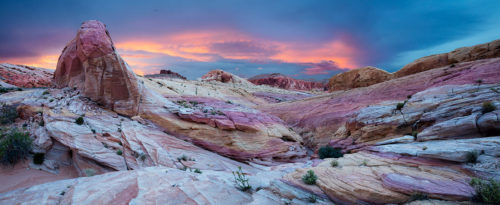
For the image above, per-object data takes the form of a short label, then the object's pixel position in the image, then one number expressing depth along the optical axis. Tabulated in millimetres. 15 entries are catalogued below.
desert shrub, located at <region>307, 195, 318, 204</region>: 6294
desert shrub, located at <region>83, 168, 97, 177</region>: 10480
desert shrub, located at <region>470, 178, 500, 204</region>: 4523
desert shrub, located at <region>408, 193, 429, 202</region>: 5270
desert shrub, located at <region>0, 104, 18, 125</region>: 12286
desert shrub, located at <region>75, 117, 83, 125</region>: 13156
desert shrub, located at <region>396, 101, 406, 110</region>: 14070
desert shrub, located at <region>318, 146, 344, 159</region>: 14398
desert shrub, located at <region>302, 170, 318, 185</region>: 7454
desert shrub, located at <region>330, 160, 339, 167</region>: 9180
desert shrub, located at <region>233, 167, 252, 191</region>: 7398
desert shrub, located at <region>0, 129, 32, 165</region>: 9742
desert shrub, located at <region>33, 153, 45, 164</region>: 10477
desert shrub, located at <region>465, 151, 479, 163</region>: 6360
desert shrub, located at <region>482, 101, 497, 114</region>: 8875
